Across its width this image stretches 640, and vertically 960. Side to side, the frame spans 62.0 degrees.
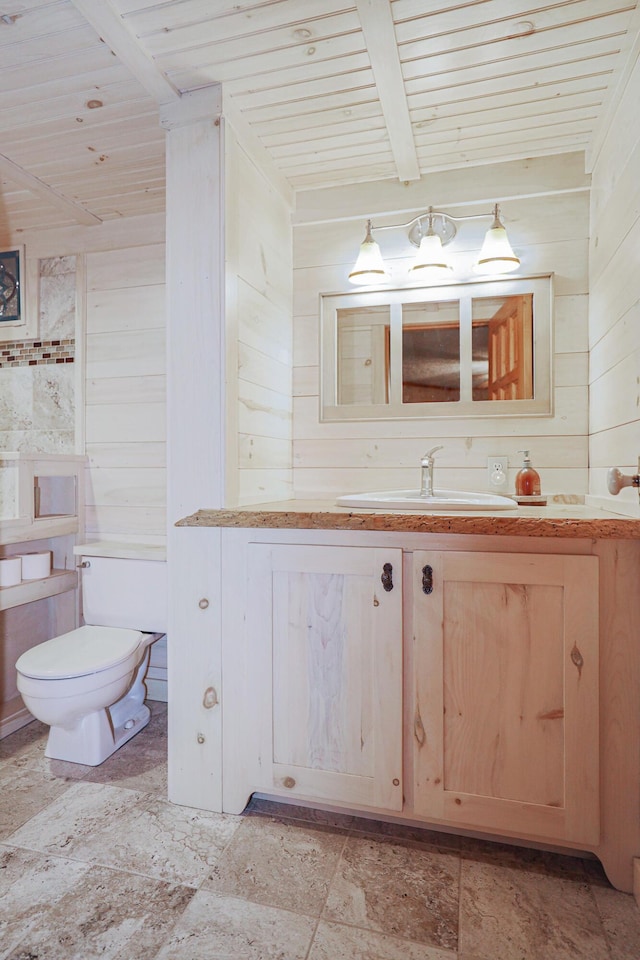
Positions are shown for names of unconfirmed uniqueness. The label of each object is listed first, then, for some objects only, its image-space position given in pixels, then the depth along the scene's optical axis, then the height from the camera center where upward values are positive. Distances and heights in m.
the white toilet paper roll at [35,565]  2.17 -0.38
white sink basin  1.50 -0.09
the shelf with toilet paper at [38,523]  2.09 -0.21
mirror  1.96 +0.47
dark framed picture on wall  2.57 +0.90
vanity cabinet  1.35 -0.57
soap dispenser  1.80 -0.03
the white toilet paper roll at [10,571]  2.06 -0.39
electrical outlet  1.97 -0.01
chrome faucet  1.81 -0.01
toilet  1.79 -0.67
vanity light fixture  1.94 +0.82
